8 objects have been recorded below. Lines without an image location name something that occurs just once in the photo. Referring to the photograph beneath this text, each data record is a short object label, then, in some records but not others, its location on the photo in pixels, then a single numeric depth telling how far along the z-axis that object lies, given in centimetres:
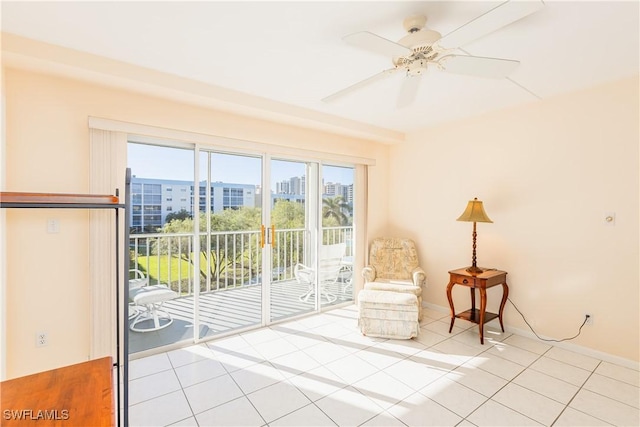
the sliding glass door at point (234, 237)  304
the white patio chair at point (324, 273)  414
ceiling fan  138
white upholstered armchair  394
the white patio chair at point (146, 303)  310
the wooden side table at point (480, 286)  309
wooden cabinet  97
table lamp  326
